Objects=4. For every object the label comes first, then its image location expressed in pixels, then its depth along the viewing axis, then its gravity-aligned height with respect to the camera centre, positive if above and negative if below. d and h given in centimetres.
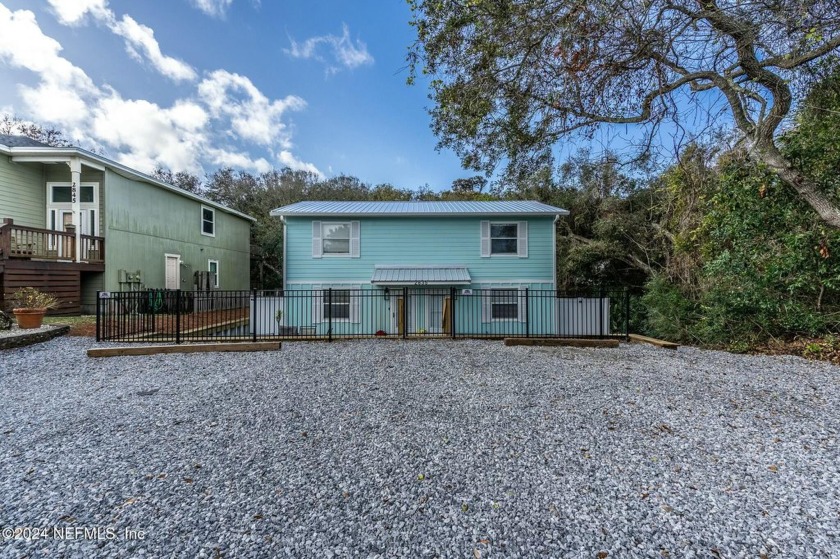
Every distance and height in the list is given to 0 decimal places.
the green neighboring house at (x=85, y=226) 1034 +212
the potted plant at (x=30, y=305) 782 -54
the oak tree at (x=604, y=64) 532 +380
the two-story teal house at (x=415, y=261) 1134 +75
